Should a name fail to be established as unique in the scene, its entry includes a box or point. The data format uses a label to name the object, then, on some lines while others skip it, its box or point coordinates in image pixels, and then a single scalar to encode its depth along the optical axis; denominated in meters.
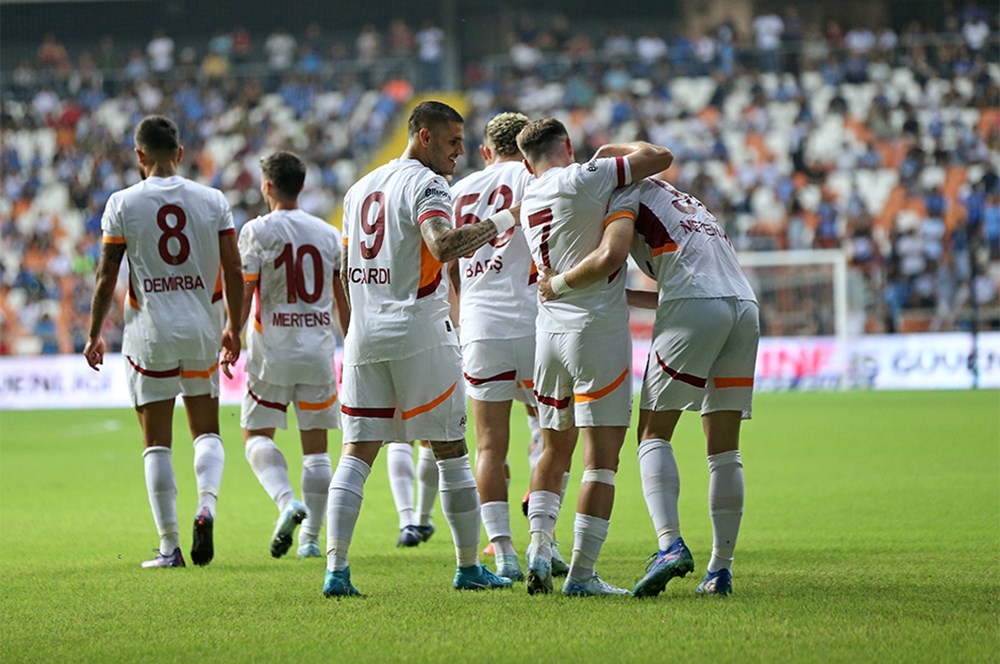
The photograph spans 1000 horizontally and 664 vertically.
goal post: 50.16
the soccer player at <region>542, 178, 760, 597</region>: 12.57
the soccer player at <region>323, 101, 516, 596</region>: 12.85
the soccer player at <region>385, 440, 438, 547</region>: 17.59
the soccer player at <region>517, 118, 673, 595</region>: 12.56
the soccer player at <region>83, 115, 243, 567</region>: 15.77
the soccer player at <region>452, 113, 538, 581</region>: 14.55
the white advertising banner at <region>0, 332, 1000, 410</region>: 46.87
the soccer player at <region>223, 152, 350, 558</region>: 16.86
